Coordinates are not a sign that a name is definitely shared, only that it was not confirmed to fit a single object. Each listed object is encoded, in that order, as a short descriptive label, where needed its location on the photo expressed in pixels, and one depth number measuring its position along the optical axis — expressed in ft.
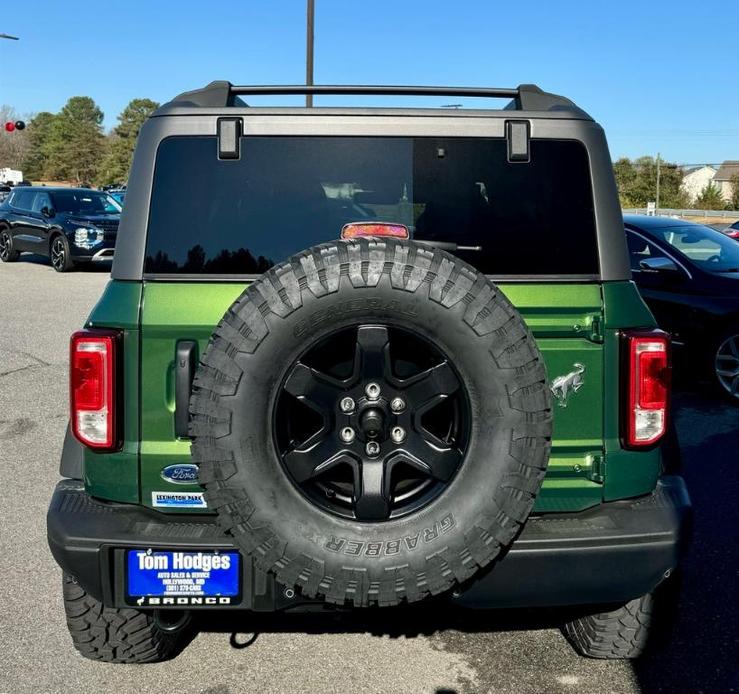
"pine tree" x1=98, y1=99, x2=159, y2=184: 371.97
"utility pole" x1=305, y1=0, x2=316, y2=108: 64.69
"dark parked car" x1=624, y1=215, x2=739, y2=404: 24.85
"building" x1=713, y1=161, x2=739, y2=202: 395.75
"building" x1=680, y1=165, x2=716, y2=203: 455.63
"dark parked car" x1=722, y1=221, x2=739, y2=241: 65.50
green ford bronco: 7.74
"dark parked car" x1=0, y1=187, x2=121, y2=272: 57.62
